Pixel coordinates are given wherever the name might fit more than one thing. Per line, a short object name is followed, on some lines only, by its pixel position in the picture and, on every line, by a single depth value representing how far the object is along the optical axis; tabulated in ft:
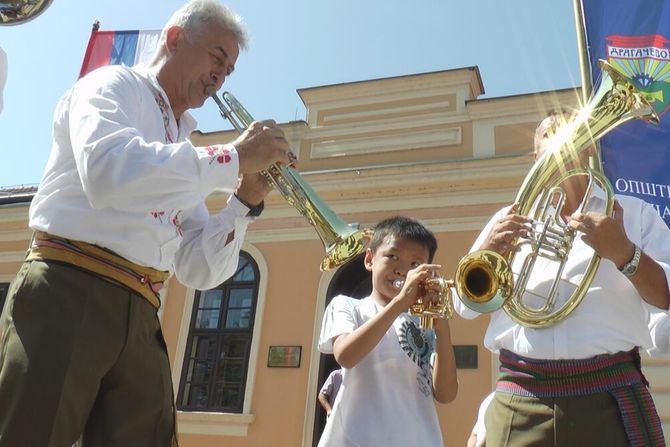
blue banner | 13.83
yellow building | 23.43
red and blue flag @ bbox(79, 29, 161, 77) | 24.54
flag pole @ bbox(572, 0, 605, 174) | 12.38
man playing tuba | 5.59
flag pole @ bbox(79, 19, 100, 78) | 26.10
